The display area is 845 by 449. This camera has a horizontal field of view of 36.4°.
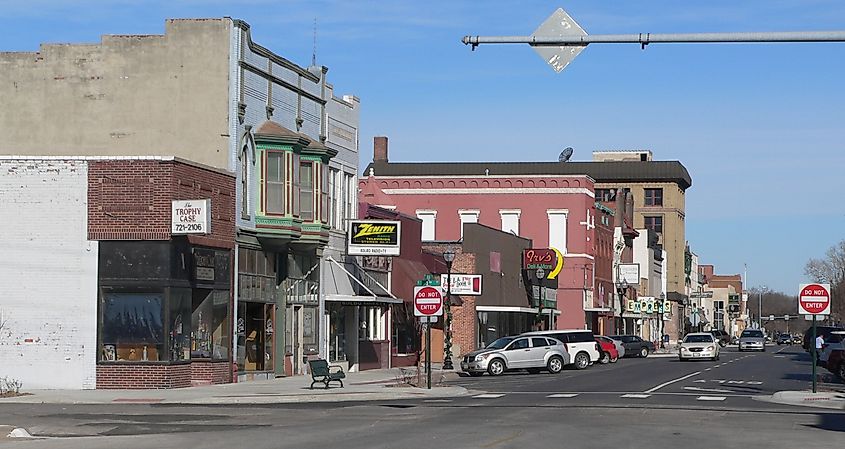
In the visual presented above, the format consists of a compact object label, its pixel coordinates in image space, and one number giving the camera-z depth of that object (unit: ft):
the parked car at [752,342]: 310.04
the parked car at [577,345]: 180.24
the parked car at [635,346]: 253.03
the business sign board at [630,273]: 337.31
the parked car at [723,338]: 392.18
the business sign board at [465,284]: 187.83
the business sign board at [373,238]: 152.46
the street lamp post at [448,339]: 170.91
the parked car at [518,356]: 160.76
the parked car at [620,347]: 234.99
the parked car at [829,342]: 187.11
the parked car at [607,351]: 213.46
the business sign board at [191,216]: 112.98
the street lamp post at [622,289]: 313.48
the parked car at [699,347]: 216.95
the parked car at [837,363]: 144.25
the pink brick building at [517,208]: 278.87
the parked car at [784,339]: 491.31
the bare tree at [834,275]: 428.60
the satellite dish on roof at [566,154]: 379.78
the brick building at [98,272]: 115.65
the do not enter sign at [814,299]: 109.70
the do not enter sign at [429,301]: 118.73
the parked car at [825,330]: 210.88
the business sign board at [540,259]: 245.24
